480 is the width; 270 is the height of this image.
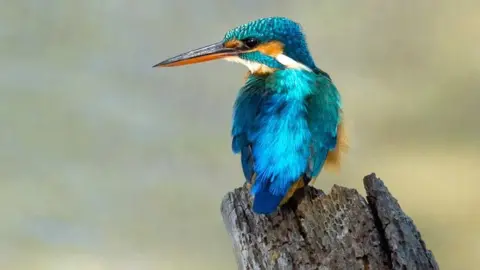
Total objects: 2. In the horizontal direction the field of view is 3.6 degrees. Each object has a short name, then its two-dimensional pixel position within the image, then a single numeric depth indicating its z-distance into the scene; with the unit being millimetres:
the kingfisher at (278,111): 3097
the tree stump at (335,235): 3073
